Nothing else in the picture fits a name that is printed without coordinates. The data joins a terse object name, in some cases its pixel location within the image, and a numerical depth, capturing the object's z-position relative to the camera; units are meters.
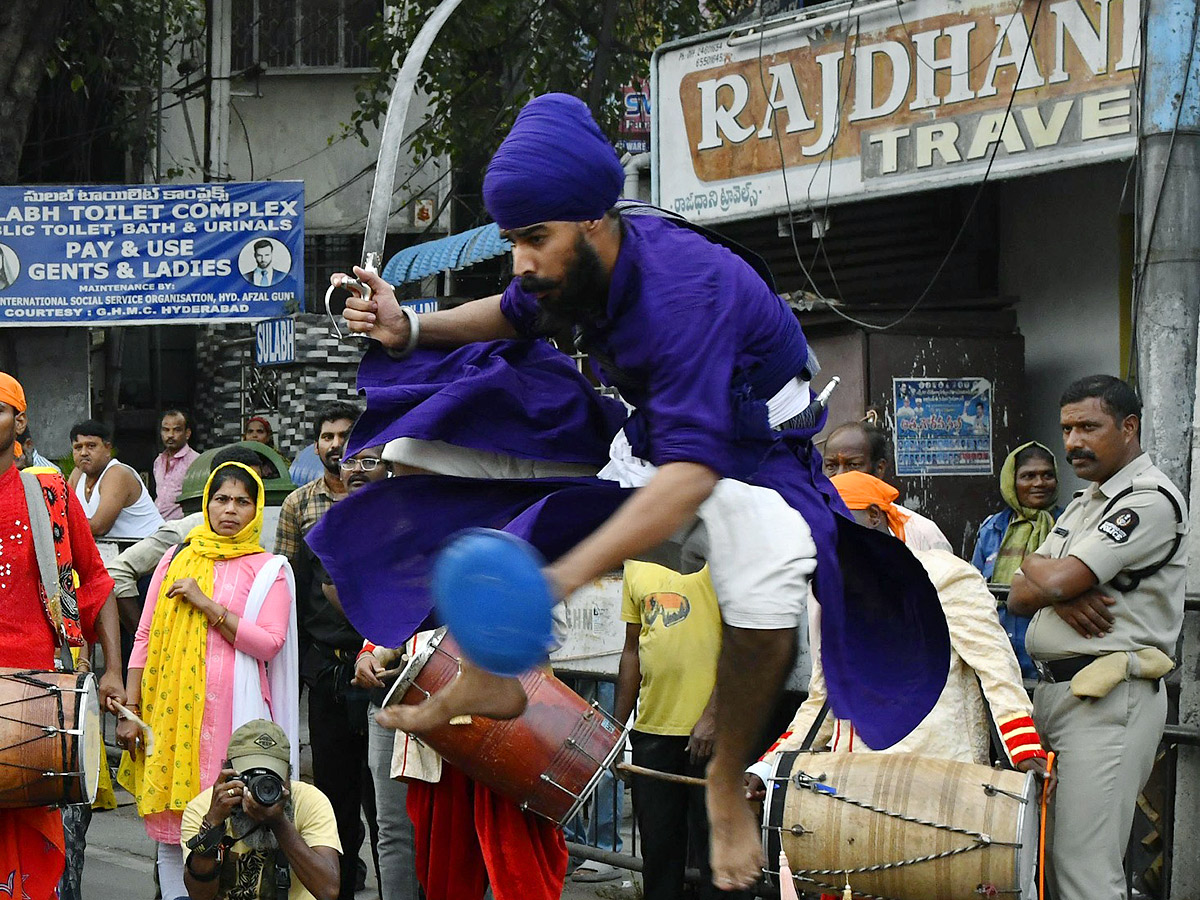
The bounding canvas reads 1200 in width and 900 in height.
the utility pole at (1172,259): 6.07
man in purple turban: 3.04
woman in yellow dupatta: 6.16
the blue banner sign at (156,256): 14.14
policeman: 5.32
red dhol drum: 5.04
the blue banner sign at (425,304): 13.58
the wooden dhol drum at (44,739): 5.37
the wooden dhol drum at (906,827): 4.92
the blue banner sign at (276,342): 15.36
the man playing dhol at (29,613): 5.64
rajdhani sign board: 8.14
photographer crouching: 5.47
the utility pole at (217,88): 17.25
